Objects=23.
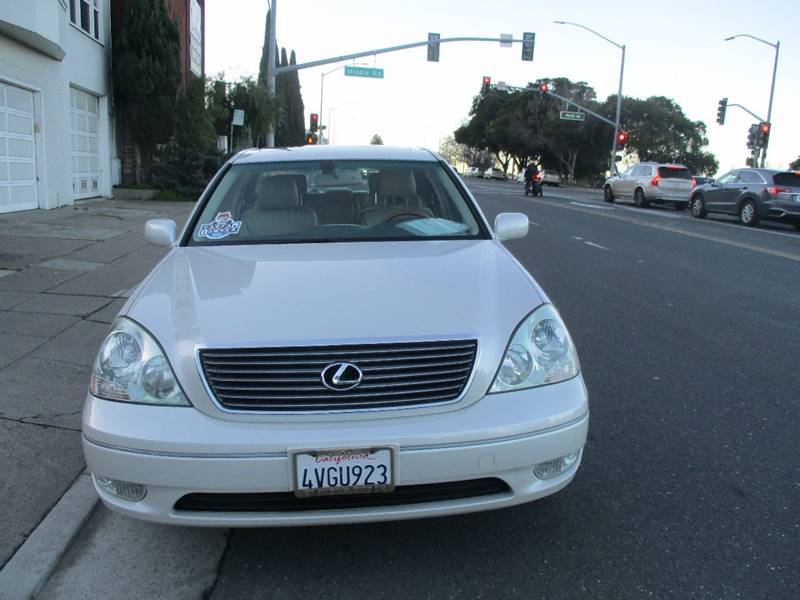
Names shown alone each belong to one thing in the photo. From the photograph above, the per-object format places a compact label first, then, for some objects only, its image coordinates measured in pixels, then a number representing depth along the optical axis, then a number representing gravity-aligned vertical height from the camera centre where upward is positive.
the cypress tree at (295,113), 54.38 +3.52
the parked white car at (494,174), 77.12 -0.70
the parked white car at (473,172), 85.19 -0.73
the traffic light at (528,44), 28.78 +4.72
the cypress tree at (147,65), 18.22 +2.15
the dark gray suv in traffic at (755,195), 19.39 -0.50
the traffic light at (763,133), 34.34 +2.01
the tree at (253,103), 24.55 +1.77
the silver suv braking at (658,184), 26.27 -0.37
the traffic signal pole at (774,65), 34.01 +5.10
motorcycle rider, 30.22 -0.50
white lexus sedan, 2.51 -0.83
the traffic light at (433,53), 27.36 +4.02
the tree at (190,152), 19.42 +0.09
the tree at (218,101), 21.74 +1.68
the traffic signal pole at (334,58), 25.81 +3.62
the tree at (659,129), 65.00 +3.86
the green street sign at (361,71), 30.97 +3.70
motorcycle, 30.16 -0.65
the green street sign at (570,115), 47.27 +3.41
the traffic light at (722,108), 36.84 +3.30
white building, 13.14 +0.95
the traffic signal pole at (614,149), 42.10 +1.28
